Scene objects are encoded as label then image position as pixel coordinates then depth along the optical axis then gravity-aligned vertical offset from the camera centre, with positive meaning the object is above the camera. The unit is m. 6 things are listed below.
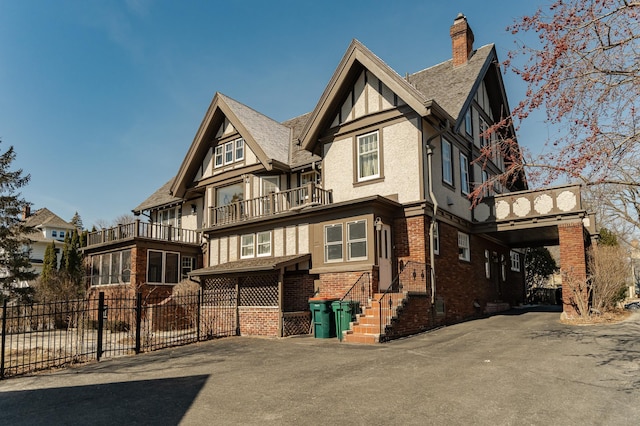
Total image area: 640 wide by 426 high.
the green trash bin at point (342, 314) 14.74 -1.44
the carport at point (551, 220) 17.94 +1.84
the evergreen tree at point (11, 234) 29.12 +2.50
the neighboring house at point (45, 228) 56.44 +5.72
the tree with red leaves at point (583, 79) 6.39 +2.64
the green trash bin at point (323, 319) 15.41 -1.66
